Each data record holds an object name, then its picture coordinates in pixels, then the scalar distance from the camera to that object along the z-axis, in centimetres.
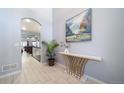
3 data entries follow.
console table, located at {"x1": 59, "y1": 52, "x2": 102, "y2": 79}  196
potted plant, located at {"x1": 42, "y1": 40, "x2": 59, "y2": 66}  322
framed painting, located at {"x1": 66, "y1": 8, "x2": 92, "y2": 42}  200
